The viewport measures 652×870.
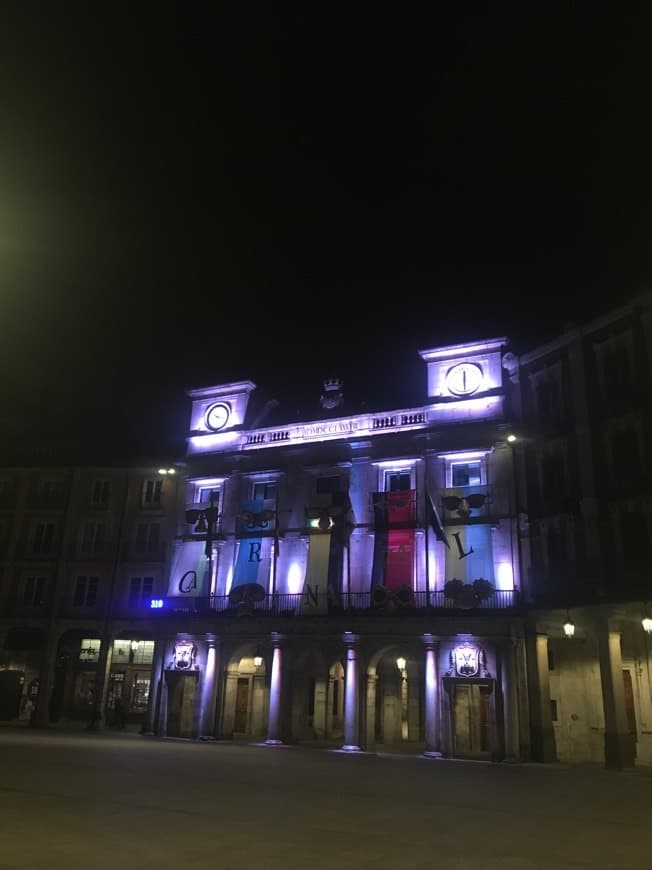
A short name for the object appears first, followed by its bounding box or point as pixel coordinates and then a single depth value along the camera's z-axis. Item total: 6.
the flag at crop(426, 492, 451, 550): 32.16
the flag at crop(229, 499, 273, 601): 37.12
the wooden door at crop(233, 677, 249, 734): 40.41
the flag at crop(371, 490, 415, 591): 33.38
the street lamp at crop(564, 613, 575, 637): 26.83
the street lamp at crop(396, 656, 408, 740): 38.60
